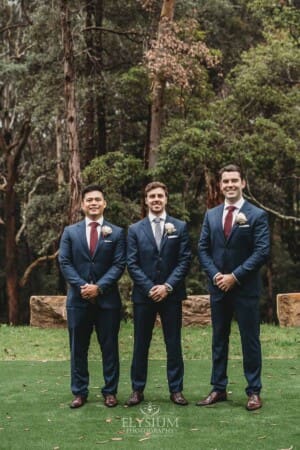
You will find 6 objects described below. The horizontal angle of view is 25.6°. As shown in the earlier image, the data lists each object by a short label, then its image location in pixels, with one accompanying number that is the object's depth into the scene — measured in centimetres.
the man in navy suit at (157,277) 565
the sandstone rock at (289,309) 1149
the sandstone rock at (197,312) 1202
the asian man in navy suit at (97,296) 567
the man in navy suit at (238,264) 544
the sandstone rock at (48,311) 1241
